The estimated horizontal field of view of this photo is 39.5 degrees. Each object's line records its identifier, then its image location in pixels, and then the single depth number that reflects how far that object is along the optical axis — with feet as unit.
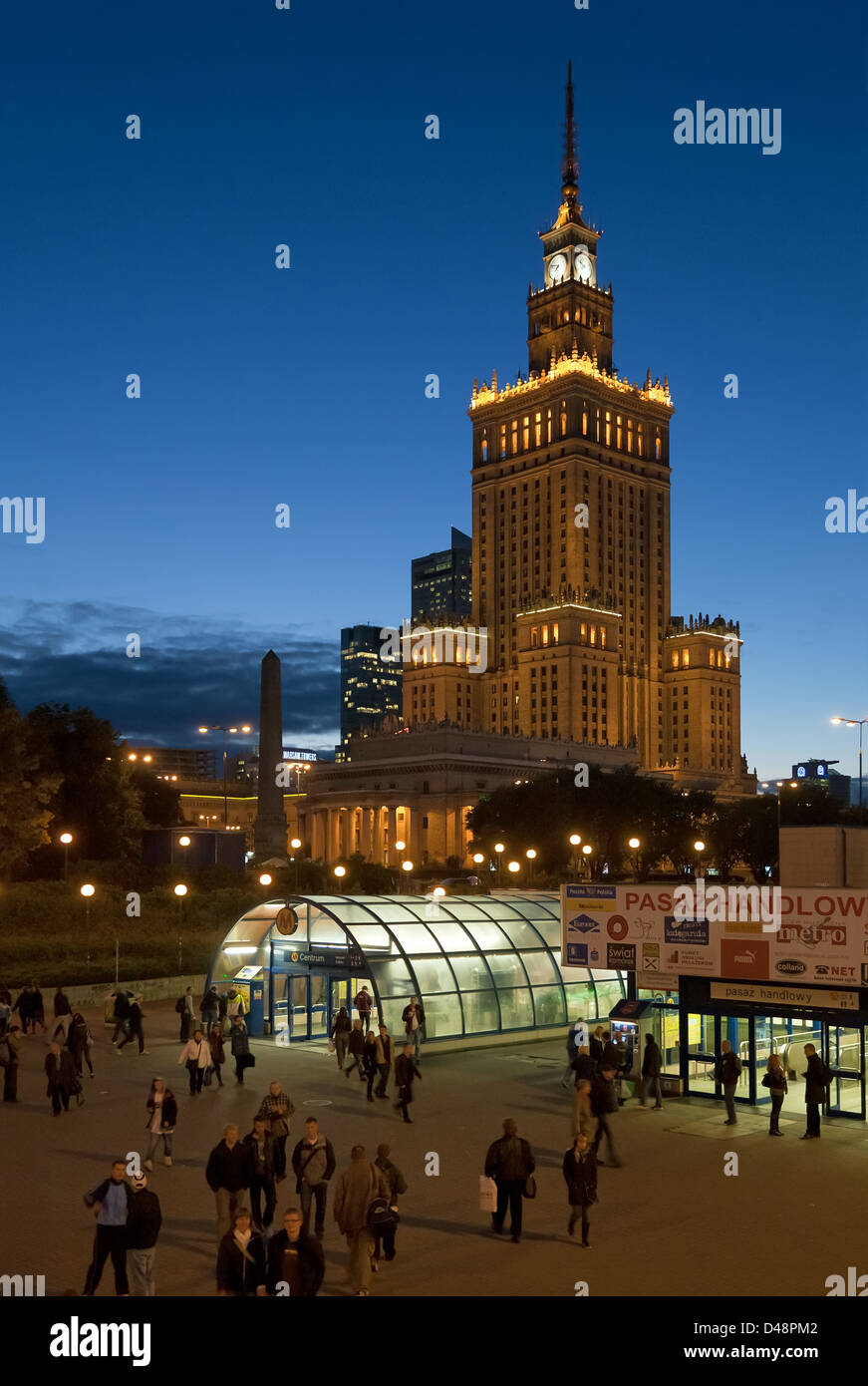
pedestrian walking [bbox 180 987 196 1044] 102.53
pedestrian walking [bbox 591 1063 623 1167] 61.93
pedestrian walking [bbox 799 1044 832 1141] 68.28
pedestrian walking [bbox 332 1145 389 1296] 42.80
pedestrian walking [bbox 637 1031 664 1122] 78.38
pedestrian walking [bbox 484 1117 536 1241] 50.06
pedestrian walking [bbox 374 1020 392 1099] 79.41
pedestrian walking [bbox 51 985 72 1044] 96.93
